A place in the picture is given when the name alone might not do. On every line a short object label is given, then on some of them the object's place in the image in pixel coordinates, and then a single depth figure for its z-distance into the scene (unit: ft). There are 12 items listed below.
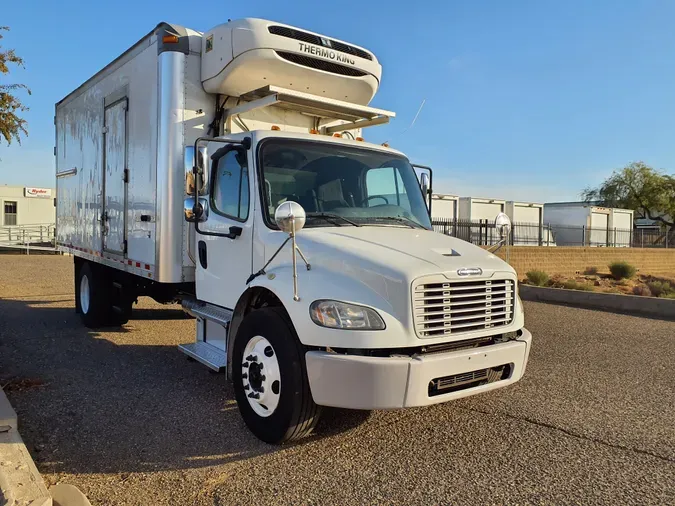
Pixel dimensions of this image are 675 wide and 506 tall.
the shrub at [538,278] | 53.62
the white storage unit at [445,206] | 87.62
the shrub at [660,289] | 49.46
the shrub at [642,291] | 49.51
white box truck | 12.53
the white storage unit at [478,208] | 95.64
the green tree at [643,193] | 178.29
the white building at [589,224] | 94.68
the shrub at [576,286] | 50.11
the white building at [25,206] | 109.40
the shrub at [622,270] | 68.59
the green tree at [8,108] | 40.42
